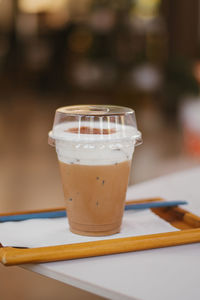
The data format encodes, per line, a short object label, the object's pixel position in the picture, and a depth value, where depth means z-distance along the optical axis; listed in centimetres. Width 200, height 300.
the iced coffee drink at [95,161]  80
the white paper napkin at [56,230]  79
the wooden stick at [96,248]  73
